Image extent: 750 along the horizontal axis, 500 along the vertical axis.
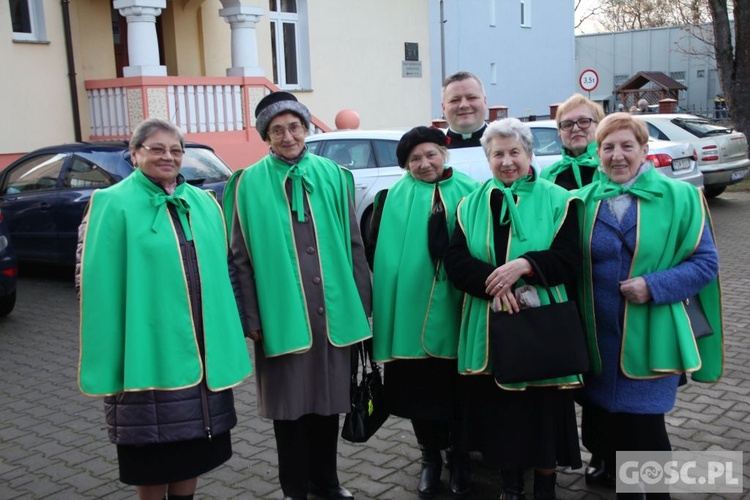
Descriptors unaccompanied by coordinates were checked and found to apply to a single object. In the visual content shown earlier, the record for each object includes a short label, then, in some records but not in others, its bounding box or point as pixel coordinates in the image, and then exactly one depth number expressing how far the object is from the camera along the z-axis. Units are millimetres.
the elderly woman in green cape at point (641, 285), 3369
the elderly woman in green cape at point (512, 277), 3434
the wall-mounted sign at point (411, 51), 19984
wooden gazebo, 33906
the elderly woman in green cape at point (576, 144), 4277
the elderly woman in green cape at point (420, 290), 3777
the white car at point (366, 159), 10086
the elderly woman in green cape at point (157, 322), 3080
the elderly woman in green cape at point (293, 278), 3633
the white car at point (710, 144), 13617
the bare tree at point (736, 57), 17359
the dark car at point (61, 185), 9062
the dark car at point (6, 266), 7688
